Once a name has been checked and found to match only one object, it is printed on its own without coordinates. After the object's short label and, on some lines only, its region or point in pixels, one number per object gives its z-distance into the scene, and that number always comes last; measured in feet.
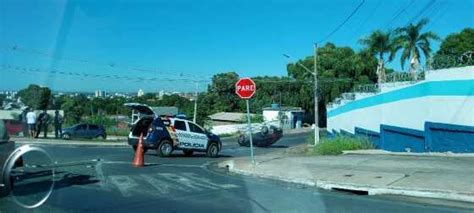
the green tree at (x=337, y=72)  268.00
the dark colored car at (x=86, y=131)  156.35
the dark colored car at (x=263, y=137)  135.37
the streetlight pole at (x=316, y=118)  141.59
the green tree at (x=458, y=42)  215.51
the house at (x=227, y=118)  284.82
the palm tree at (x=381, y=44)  204.03
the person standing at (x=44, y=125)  98.89
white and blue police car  82.58
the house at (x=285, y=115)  273.21
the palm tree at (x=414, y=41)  191.72
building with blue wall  73.36
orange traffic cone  64.87
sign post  64.08
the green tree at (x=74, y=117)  192.75
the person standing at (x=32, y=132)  96.52
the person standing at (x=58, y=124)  107.10
